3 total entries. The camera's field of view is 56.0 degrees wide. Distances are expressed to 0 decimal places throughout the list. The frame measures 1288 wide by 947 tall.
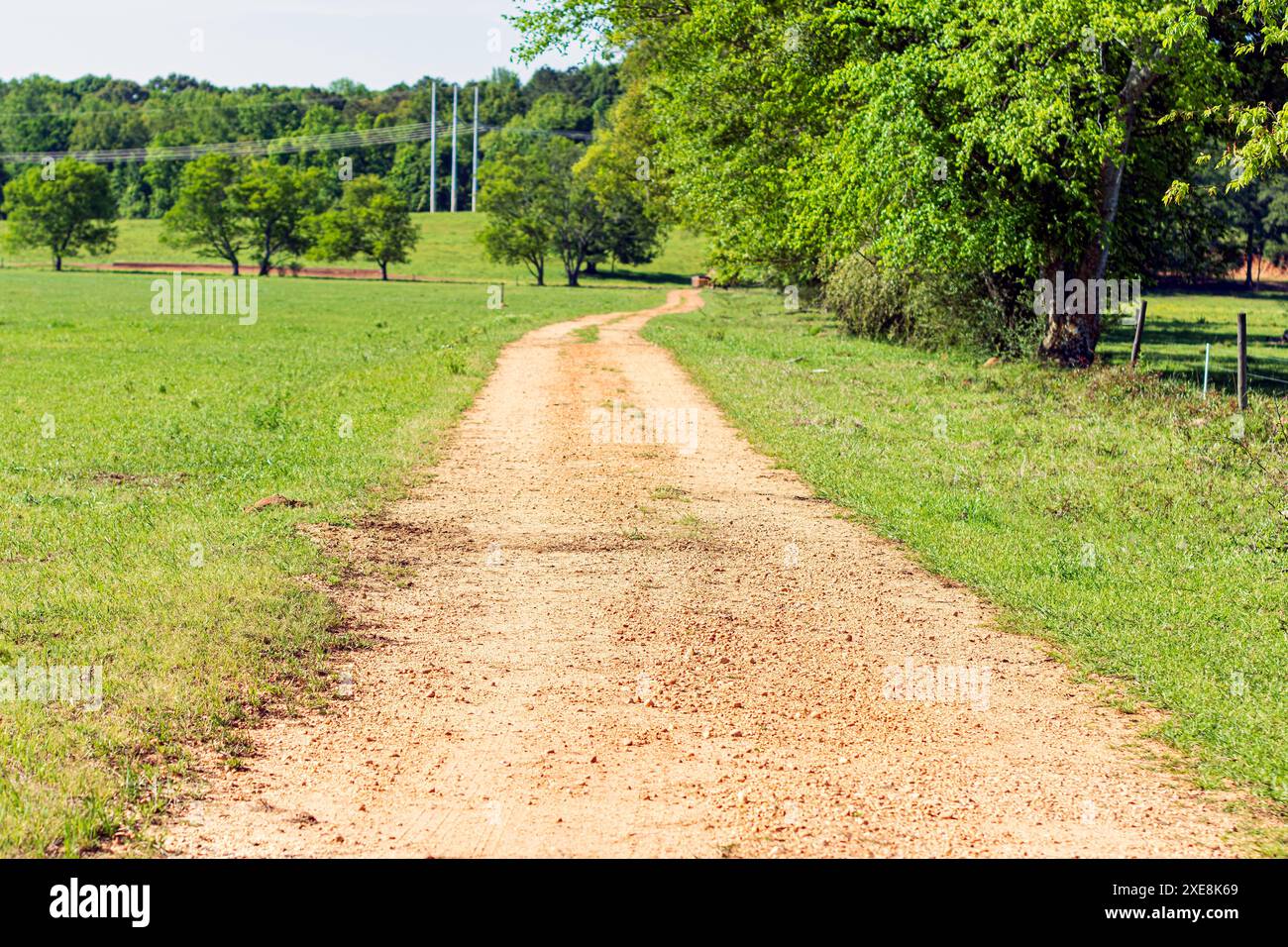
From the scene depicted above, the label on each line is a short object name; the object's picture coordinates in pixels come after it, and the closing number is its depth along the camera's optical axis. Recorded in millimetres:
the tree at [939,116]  20656
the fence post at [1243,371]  18094
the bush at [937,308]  27562
